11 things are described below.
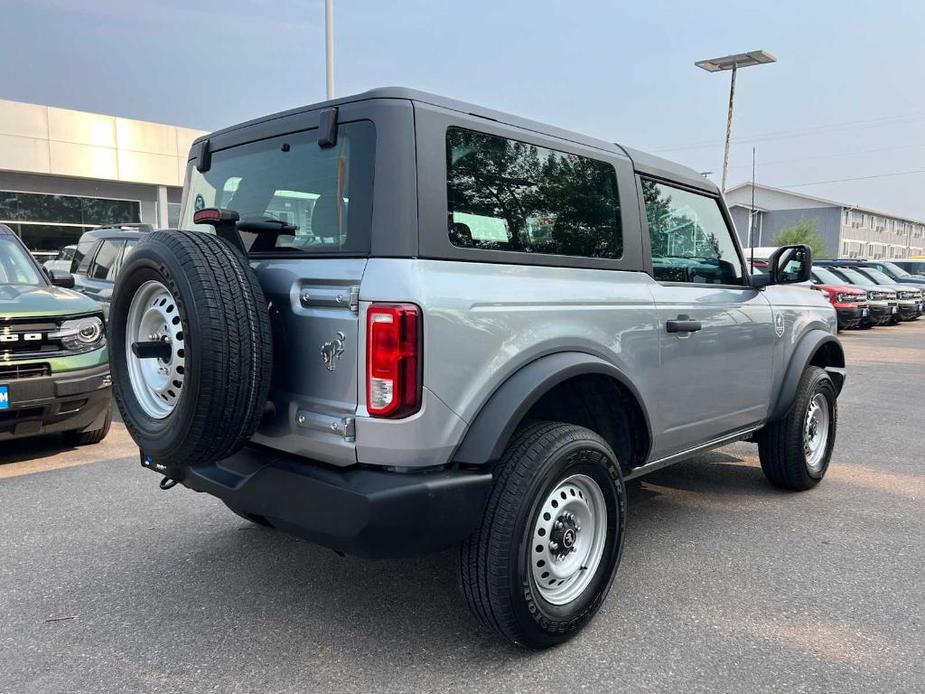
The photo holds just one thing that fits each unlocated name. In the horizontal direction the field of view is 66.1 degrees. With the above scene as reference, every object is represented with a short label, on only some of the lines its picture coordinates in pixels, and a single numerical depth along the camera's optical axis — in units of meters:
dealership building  20.09
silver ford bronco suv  2.34
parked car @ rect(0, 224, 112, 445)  4.82
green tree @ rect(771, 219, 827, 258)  48.84
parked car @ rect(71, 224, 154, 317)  8.22
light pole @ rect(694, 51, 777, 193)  21.03
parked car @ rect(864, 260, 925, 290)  22.78
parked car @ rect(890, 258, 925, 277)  26.72
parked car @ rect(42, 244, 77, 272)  15.01
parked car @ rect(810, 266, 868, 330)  16.34
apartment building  55.44
